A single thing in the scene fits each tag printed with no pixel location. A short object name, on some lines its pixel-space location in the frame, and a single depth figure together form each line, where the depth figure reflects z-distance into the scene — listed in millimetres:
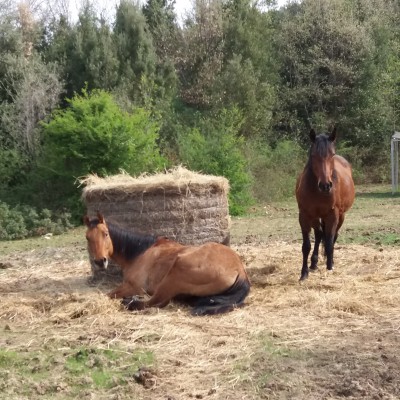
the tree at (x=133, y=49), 23906
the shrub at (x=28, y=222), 15008
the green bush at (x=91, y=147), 15867
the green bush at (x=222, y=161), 17625
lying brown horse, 6254
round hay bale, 8188
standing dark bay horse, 7648
